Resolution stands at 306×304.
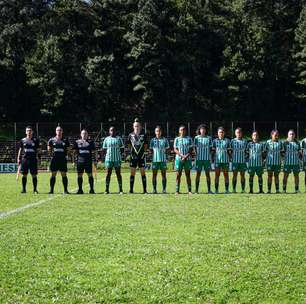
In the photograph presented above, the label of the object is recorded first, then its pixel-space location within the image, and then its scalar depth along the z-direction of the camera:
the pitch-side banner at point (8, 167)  35.03
